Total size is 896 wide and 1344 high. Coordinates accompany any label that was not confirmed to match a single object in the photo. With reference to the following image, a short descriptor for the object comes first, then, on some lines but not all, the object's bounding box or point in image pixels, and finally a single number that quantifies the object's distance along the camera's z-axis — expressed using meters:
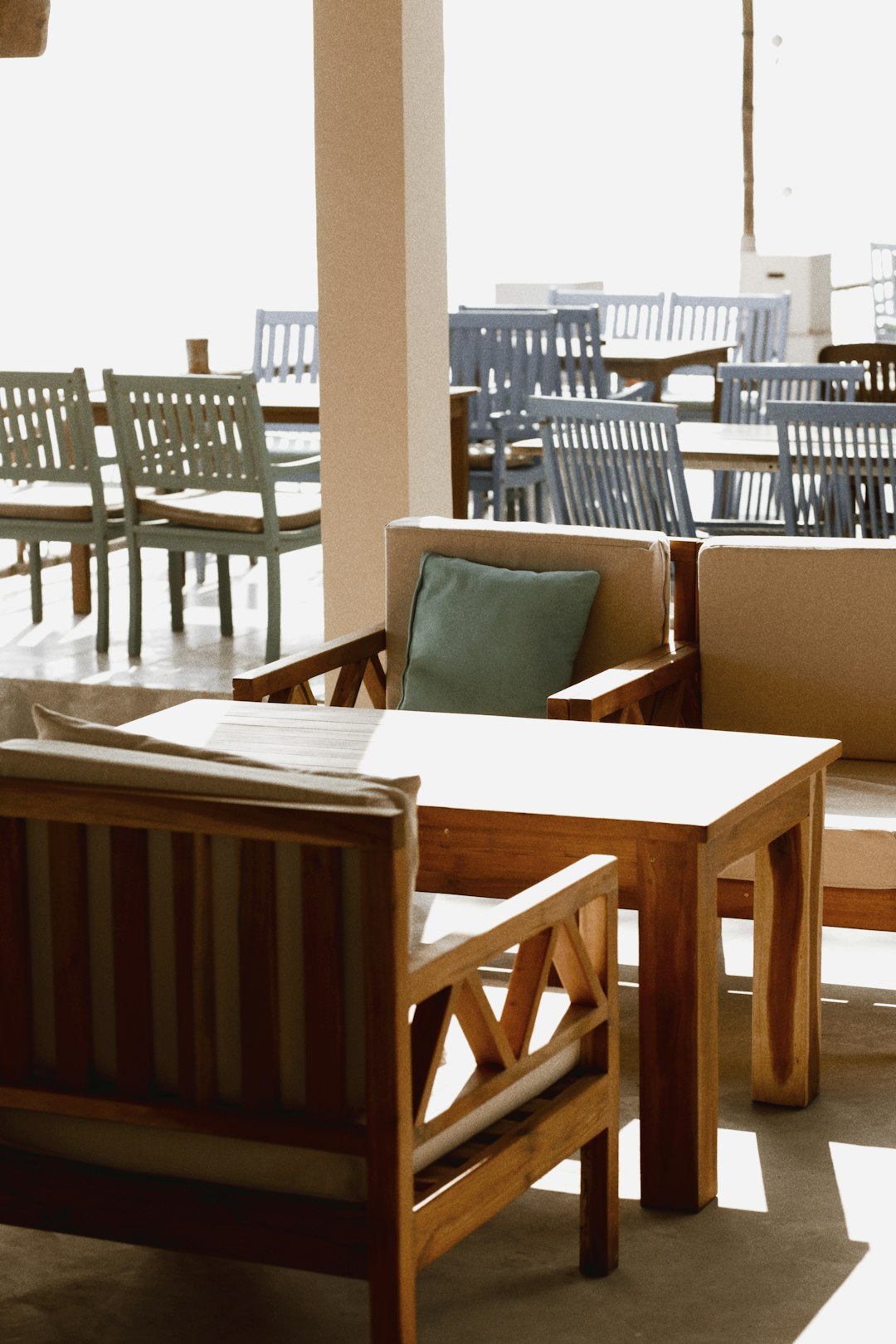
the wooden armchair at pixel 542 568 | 6.71
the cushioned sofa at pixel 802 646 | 6.49
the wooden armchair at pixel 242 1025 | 3.54
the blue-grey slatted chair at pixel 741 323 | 14.40
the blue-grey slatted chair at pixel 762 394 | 10.22
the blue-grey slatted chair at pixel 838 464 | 8.51
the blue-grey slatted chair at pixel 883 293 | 23.22
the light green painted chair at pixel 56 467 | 10.48
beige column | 8.65
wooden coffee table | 4.63
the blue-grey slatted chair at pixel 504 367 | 12.46
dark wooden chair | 10.55
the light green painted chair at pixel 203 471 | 9.92
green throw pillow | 6.72
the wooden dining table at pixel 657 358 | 13.07
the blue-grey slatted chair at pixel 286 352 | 13.47
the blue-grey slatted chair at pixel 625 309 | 15.65
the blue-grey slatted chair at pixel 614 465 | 8.96
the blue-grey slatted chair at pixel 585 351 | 12.66
